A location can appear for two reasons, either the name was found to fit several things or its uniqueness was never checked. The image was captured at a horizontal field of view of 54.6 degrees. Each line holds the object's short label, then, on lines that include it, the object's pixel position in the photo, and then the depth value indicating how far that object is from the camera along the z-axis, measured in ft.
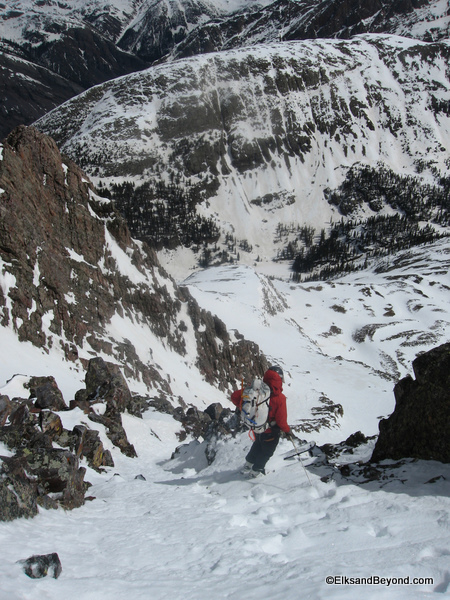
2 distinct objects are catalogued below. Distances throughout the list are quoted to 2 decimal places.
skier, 32.55
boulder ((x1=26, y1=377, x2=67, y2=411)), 45.83
